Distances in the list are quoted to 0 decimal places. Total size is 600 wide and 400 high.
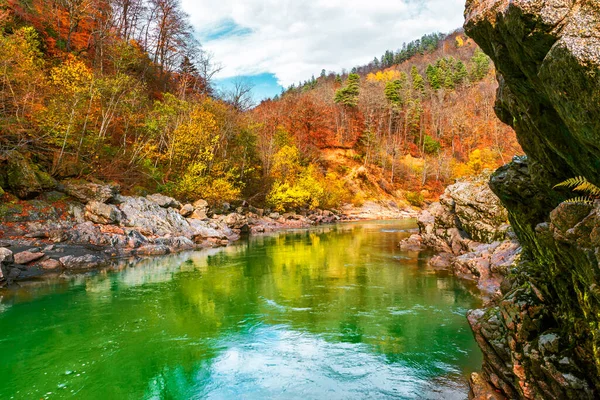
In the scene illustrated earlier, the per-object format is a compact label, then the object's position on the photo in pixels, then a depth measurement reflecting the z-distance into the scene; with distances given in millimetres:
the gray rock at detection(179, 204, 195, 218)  29359
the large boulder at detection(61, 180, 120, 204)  22281
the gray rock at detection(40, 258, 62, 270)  16641
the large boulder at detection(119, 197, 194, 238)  23797
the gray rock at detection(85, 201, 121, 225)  21750
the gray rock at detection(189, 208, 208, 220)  30234
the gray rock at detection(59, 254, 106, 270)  17469
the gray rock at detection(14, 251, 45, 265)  15977
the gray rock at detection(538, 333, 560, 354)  4707
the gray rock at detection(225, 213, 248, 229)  32938
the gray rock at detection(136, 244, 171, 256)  21578
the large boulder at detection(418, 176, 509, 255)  17344
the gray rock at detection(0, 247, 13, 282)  14504
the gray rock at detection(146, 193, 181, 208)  27592
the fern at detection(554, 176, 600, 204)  3602
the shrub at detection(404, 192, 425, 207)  65181
